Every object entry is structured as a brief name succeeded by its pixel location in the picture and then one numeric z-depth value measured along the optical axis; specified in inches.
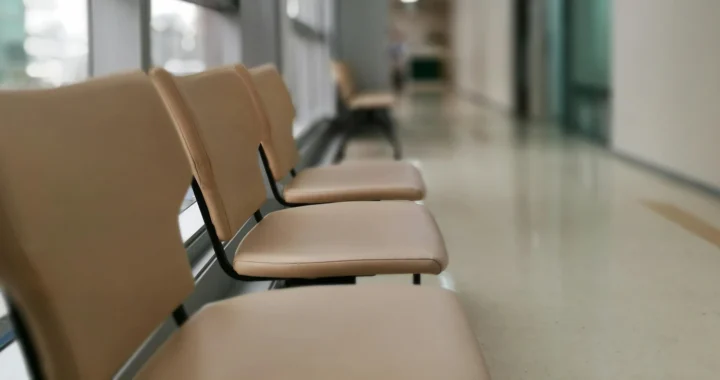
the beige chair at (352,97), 263.6
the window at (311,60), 246.7
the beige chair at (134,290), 32.8
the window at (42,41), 63.1
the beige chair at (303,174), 95.0
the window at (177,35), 101.9
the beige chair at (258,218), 62.0
